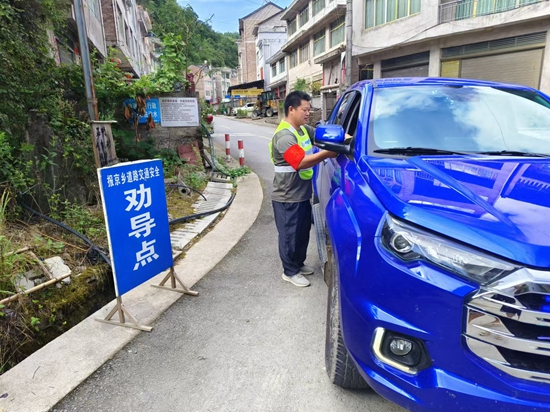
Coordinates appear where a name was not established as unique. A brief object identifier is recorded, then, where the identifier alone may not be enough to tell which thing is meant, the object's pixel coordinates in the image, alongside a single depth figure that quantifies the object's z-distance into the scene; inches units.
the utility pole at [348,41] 595.2
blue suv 50.1
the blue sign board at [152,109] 301.6
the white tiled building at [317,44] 935.7
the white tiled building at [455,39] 517.0
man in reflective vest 127.8
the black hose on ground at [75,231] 154.5
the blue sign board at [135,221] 107.6
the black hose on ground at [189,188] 255.1
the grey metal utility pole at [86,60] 188.7
